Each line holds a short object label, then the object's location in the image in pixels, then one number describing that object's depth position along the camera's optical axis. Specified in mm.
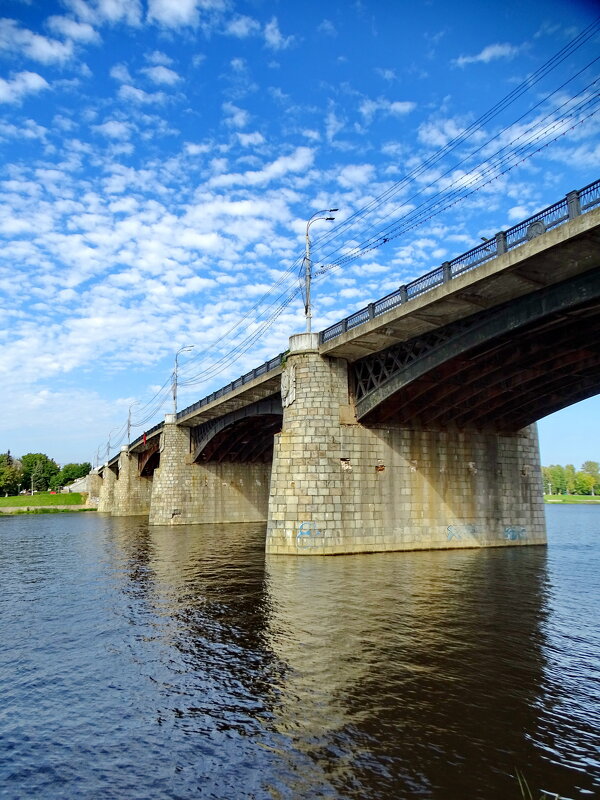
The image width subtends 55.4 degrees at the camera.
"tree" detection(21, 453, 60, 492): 163750
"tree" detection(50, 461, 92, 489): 170250
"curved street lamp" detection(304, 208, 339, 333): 31141
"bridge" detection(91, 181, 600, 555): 20859
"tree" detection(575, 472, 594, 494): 189250
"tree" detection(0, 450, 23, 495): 133750
